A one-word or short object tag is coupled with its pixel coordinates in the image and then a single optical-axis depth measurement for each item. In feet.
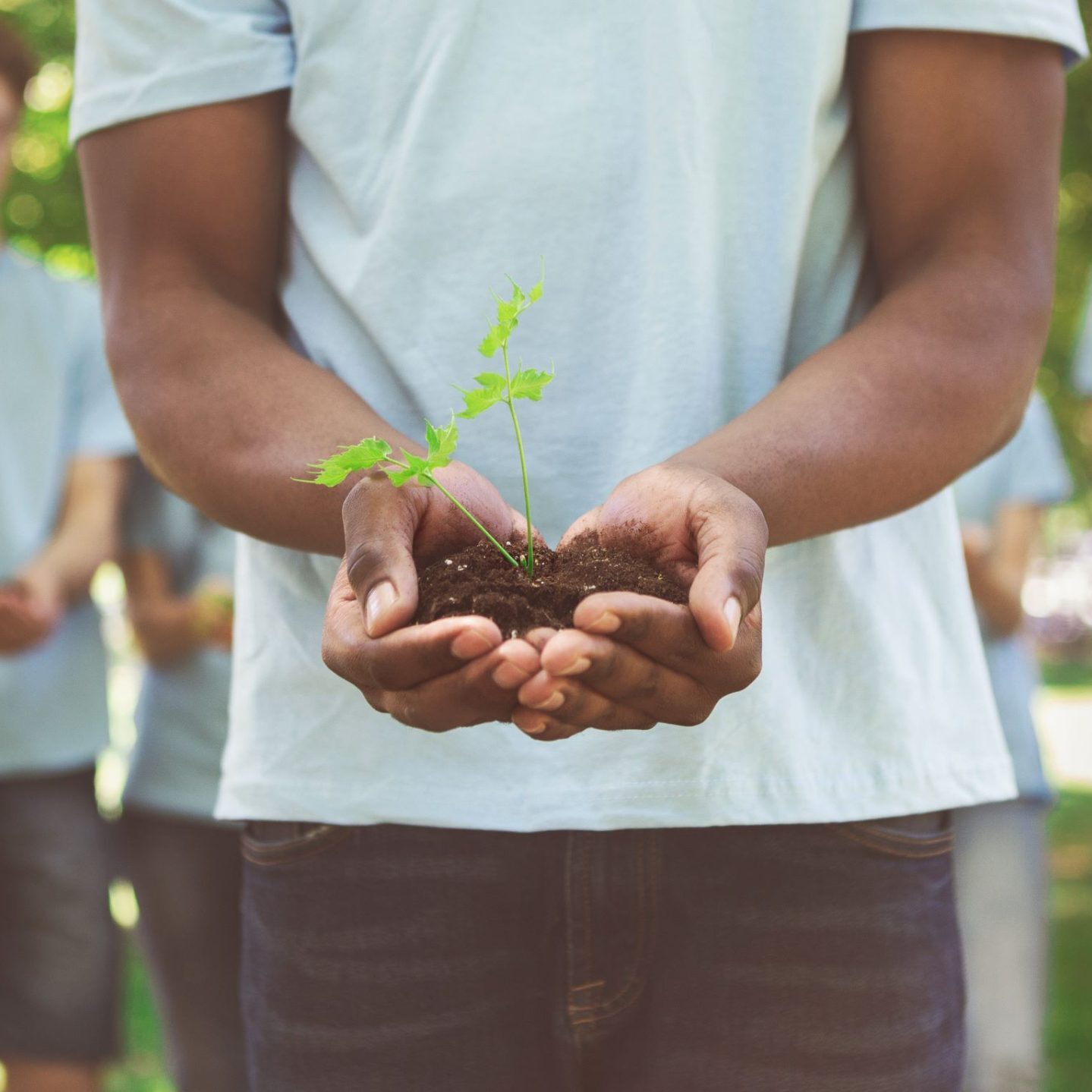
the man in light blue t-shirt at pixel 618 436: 5.65
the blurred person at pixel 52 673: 12.68
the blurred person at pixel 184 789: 12.84
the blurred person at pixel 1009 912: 12.87
